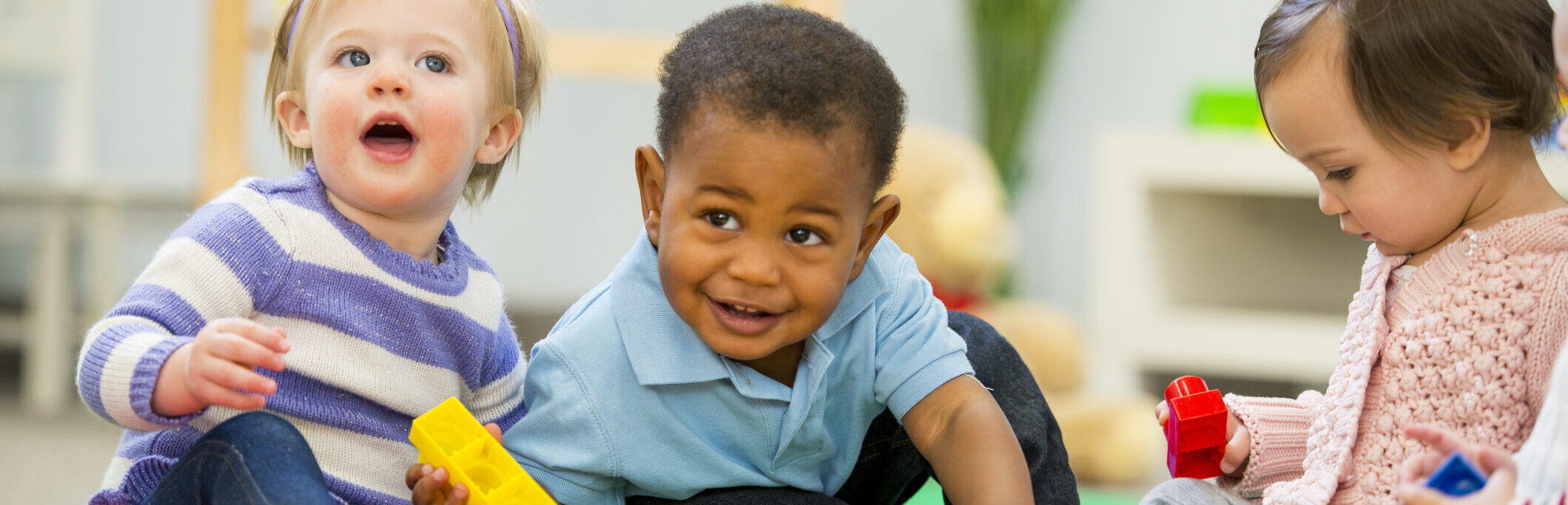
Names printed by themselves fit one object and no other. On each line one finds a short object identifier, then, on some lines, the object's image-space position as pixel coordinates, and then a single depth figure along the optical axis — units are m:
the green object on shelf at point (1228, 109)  3.80
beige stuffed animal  3.17
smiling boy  1.91
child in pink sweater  1.90
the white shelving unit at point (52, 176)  3.77
